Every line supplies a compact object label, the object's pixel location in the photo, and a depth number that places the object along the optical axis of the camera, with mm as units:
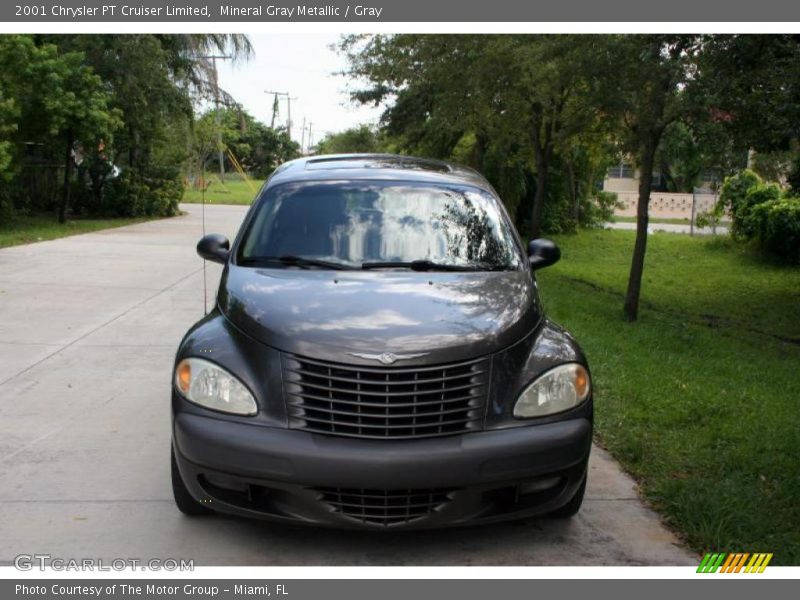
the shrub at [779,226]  17827
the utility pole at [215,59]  28006
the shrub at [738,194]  20502
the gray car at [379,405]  3814
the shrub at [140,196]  26266
